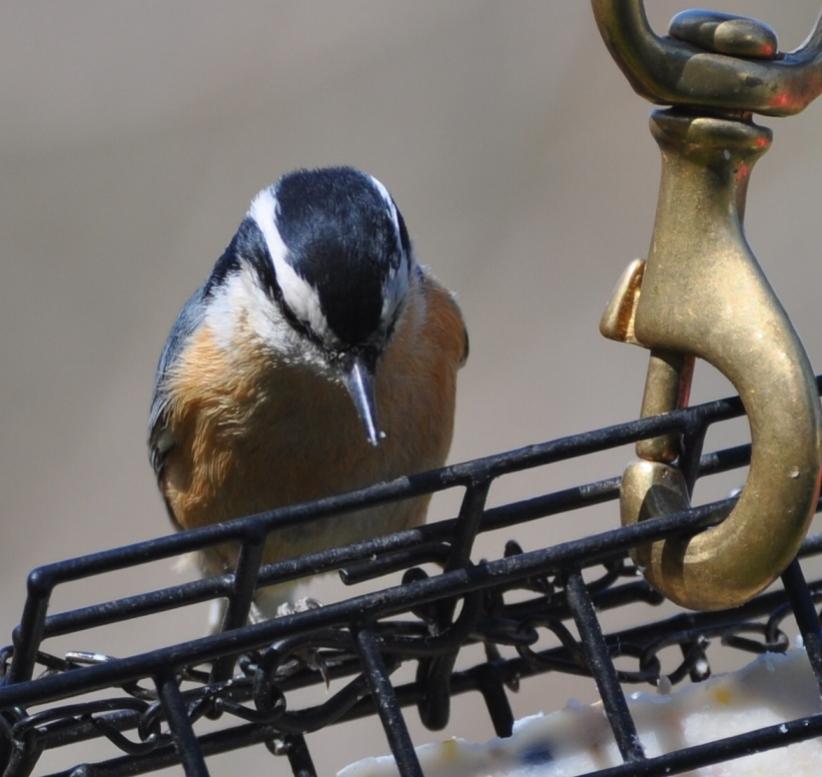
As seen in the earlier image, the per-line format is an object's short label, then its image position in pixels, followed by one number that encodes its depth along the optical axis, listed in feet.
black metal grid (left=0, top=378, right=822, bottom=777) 12.85
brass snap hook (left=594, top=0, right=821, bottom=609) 13.35
